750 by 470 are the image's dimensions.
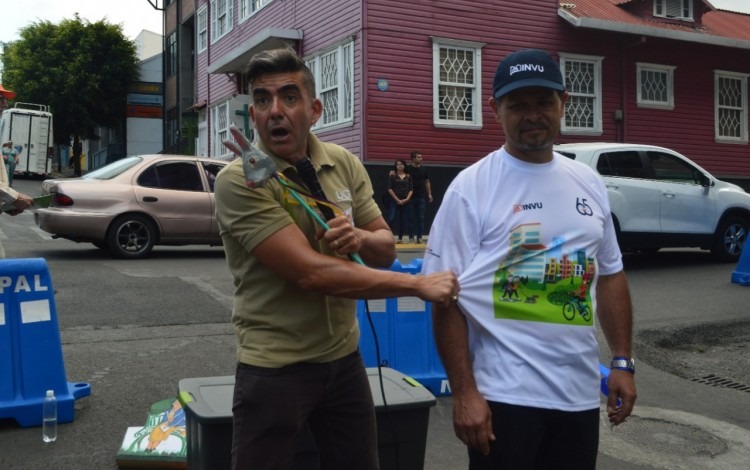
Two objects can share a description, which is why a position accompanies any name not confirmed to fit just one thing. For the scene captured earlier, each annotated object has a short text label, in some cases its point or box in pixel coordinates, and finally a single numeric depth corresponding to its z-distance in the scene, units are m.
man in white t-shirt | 2.31
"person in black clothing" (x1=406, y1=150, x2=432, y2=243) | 16.14
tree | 41.56
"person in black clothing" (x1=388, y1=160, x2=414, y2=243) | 15.78
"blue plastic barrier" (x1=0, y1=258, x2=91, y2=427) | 4.75
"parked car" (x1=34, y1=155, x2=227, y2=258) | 11.49
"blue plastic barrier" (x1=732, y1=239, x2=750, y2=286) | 10.46
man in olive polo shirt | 2.23
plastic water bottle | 4.53
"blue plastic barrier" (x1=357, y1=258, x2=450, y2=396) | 5.56
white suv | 11.31
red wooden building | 17.34
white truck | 34.66
